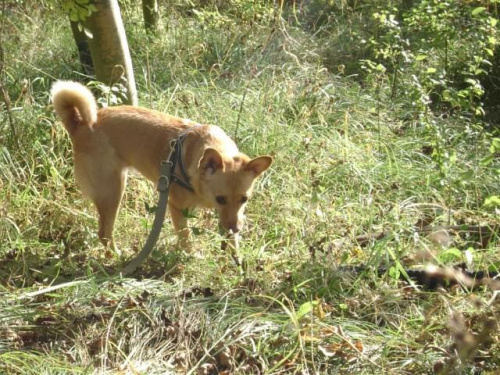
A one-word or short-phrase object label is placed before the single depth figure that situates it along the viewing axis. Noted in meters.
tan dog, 5.26
